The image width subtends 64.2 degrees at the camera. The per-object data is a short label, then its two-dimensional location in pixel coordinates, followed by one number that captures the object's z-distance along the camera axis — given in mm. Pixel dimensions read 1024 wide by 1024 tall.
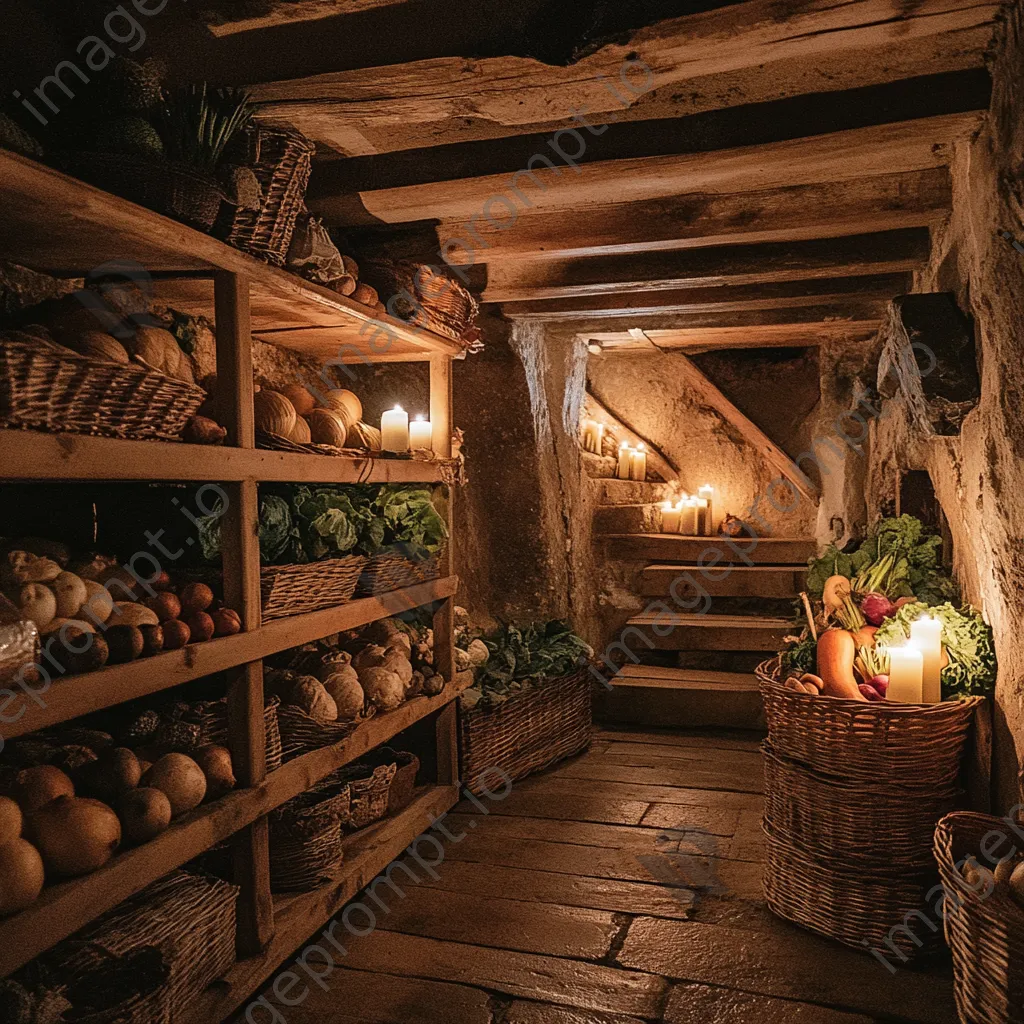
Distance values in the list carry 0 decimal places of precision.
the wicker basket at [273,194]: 2254
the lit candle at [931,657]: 2551
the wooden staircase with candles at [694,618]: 5062
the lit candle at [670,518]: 6469
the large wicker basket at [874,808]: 2484
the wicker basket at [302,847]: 2652
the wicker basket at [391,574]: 3088
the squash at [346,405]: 3043
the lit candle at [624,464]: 6465
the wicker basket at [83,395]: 1629
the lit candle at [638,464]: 6539
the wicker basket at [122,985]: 1813
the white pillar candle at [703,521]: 6457
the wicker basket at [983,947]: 1730
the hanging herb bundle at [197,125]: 2111
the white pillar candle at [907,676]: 2504
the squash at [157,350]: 2107
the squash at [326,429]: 2867
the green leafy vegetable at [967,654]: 2578
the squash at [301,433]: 2631
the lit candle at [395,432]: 3322
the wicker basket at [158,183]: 1831
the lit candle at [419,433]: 3490
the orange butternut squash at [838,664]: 2723
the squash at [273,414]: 2559
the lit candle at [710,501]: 6508
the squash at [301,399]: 2908
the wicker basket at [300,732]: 2621
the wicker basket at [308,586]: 2521
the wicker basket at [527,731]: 3848
